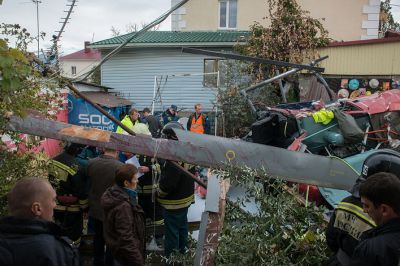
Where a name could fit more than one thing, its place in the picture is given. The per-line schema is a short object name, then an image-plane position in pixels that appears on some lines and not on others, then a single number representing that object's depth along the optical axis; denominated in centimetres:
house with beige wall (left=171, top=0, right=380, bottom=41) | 1758
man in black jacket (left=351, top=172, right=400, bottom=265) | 218
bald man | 220
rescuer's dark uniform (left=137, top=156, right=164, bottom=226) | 599
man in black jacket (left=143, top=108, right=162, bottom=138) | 1056
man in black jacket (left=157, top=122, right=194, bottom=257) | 515
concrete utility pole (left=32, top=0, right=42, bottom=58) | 584
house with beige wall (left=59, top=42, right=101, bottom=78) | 5122
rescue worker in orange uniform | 1278
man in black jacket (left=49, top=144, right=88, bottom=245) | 525
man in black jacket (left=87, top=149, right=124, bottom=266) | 519
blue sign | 1228
